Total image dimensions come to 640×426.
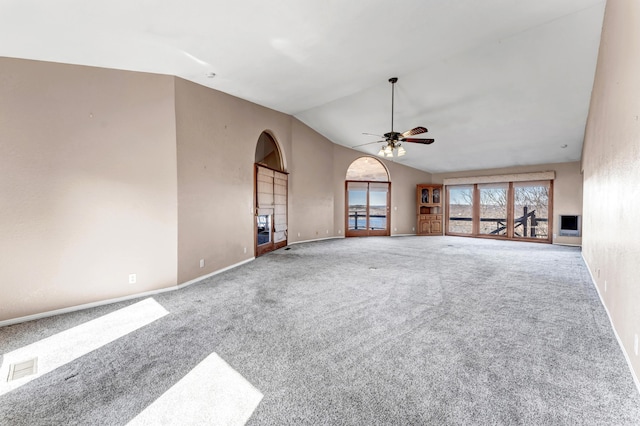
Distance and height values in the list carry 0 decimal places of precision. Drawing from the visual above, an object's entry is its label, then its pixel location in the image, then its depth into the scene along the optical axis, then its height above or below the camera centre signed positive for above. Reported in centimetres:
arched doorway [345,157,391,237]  951 +38
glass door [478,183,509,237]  923 +0
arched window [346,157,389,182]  957 +142
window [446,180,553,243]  851 -7
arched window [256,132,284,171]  676 +156
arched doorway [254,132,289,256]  578 +28
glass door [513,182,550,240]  845 -6
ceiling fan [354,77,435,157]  483 +138
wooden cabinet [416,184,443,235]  1035 +9
